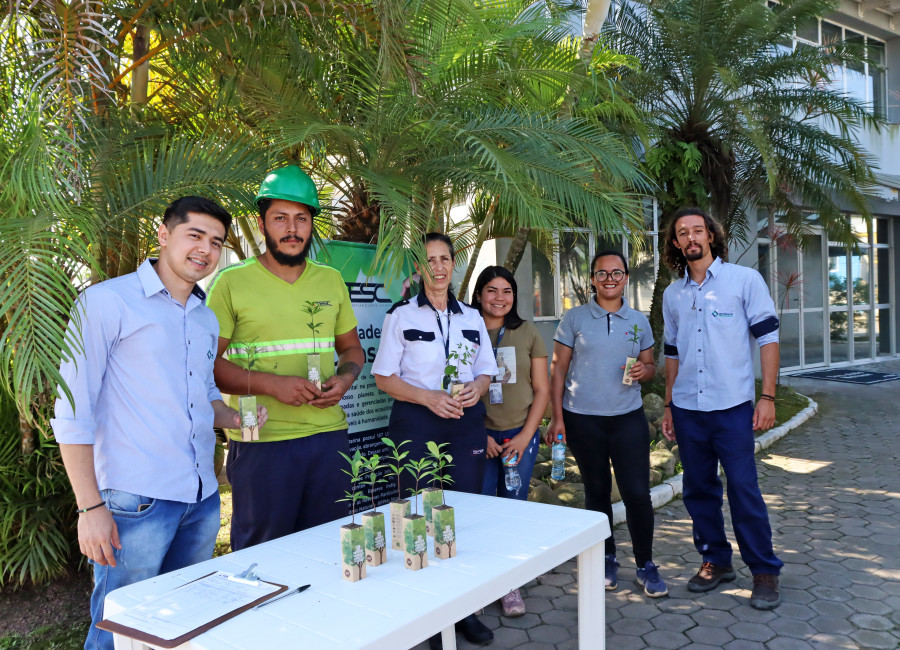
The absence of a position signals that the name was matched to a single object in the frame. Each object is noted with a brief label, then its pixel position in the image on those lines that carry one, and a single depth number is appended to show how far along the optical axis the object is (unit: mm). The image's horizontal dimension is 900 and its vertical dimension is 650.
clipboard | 1622
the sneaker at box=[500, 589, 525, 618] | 3738
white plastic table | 1673
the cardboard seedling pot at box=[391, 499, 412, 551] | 2197
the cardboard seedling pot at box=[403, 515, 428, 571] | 2070
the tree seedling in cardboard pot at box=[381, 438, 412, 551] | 2195
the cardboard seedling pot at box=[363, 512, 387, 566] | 2102
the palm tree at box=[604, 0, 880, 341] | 8375
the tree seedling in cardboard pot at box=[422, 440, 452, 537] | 2278
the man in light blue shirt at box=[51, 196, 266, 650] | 2217
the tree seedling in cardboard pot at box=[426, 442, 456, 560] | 2154
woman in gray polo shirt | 3824
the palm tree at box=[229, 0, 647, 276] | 3676
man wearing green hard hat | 2961
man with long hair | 3740
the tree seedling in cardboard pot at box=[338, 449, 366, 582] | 1995
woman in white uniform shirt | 3344
